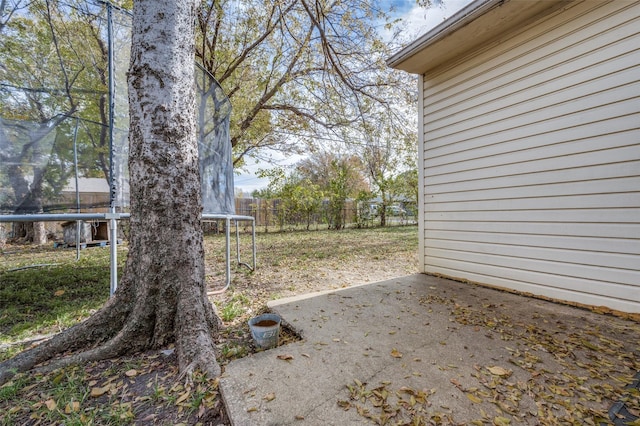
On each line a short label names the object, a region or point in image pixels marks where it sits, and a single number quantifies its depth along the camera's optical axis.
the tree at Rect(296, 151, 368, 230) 10.60
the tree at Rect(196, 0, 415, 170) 4.26
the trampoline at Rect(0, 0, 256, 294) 2.15
